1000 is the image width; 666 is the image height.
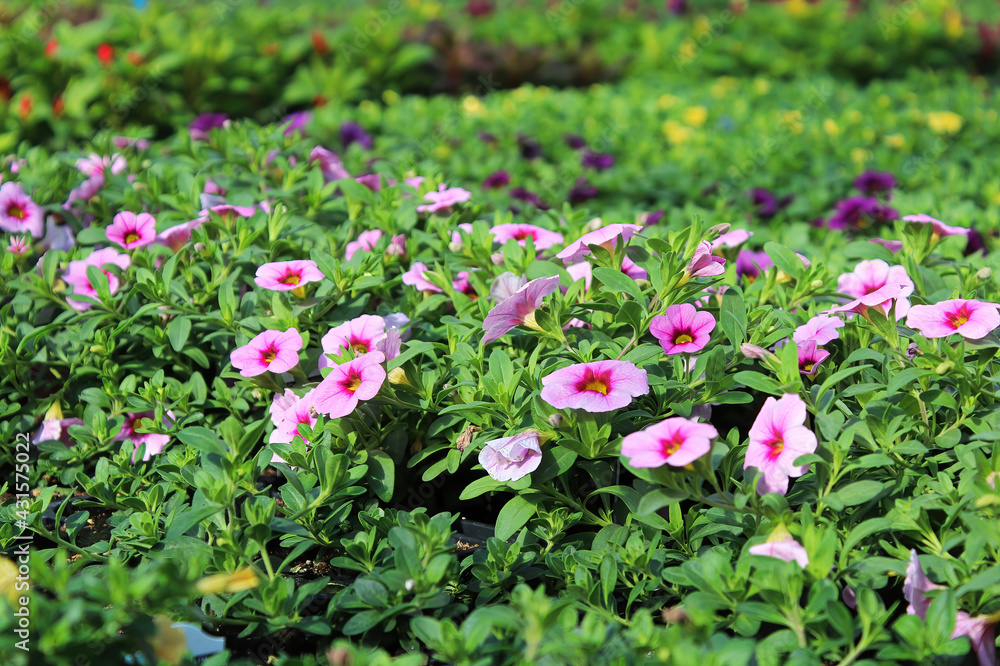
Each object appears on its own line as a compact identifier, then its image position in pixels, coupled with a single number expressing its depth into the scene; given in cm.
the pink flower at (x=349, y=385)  95
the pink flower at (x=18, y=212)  110
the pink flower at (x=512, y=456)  94
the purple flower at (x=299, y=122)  128
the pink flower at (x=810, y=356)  97
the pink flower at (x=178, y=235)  107
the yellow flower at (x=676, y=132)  170
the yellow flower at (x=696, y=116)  184
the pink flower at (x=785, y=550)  91
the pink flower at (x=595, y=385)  93
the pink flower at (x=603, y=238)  99
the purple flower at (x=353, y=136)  153
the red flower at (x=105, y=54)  191
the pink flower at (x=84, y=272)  105
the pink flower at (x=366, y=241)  108
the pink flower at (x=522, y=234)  107
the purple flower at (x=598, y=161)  146
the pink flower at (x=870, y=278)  100
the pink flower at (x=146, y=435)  101
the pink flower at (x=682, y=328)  97
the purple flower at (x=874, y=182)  130
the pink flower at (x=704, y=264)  98
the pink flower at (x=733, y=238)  105
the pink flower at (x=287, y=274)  100
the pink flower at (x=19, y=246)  109
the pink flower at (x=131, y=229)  108
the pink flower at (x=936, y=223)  105
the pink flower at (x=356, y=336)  98
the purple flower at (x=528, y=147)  156
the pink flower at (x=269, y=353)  98
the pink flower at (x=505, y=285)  100
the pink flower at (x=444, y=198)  109
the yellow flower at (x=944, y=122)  174
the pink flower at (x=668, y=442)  91
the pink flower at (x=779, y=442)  93
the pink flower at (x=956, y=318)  94
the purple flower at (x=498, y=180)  130
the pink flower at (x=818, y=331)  97
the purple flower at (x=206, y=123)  136
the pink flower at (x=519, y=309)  96
